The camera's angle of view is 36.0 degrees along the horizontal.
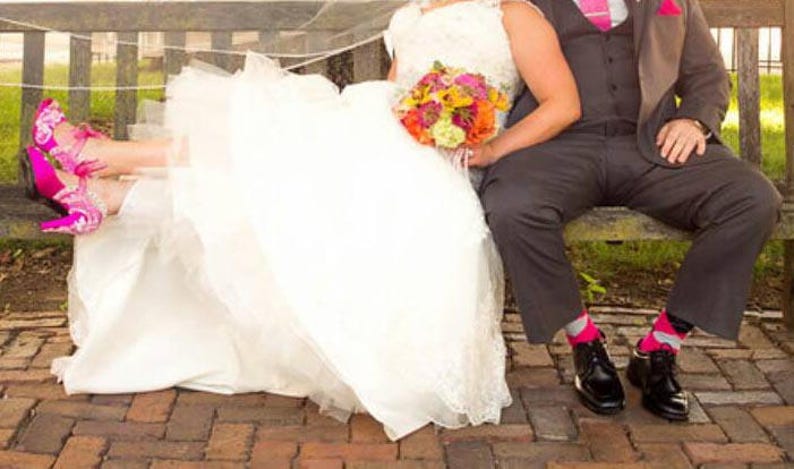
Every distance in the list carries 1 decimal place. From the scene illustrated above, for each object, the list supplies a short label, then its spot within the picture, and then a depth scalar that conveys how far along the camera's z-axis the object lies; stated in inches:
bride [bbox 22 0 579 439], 153.1
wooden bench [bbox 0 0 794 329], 188.4
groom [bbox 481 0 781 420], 158.2
